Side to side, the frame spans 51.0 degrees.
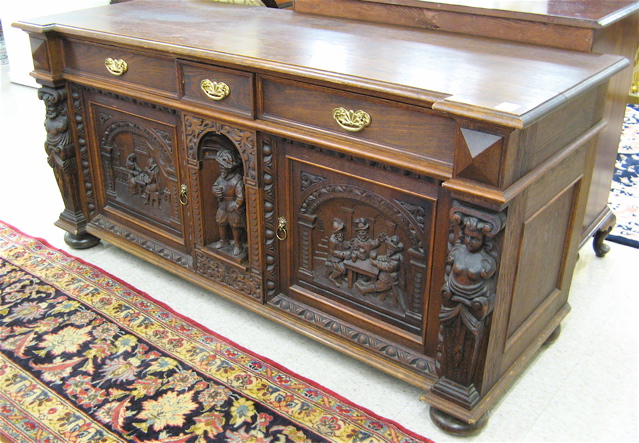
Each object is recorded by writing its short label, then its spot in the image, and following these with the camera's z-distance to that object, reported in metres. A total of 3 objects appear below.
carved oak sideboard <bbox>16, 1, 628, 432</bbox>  1.52
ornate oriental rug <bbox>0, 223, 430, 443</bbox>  1.74
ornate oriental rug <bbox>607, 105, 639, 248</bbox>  2.76
